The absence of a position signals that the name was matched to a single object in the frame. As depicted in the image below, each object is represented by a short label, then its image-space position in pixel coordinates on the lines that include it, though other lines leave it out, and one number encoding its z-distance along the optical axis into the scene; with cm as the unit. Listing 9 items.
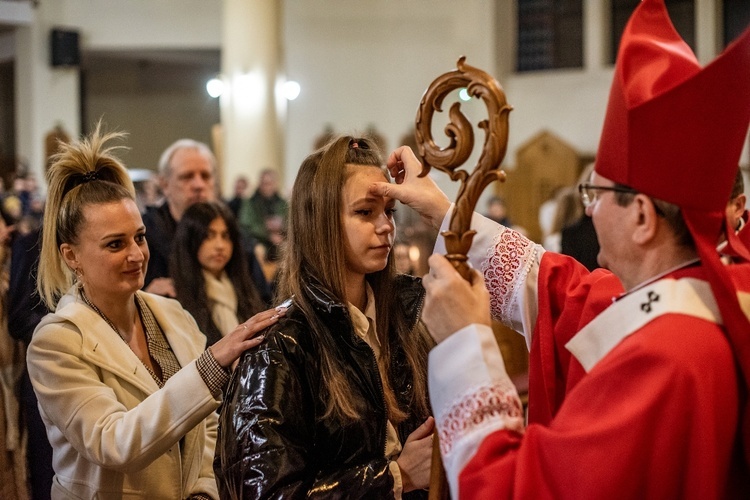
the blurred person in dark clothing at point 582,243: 397
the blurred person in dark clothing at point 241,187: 1118
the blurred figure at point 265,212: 931
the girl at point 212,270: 395
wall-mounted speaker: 1430
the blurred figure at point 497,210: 1152
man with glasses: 154
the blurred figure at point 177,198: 425
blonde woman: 229
